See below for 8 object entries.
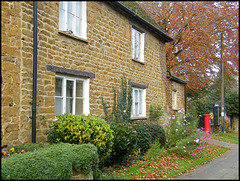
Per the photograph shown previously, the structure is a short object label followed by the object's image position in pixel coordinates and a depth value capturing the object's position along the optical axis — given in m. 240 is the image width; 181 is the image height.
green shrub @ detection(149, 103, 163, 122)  11.24
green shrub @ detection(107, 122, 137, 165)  6.23
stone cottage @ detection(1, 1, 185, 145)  5.08
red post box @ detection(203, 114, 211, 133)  15.30
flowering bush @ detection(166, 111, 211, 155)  8.30
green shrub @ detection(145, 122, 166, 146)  8.91
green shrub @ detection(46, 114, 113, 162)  5.26
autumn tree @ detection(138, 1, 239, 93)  10.34
